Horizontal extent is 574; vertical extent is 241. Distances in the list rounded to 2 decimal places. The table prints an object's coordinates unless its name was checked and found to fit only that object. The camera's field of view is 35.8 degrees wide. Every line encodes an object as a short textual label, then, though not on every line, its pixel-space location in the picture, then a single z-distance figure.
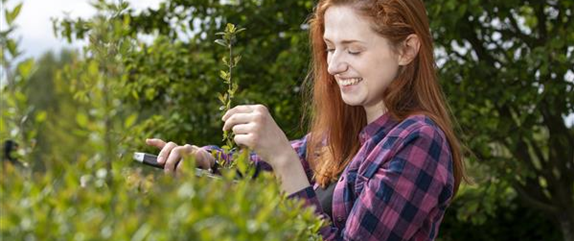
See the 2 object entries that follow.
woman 2.53
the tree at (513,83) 6.88
